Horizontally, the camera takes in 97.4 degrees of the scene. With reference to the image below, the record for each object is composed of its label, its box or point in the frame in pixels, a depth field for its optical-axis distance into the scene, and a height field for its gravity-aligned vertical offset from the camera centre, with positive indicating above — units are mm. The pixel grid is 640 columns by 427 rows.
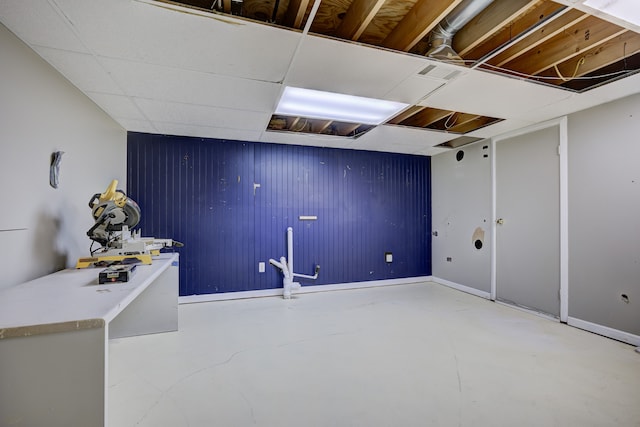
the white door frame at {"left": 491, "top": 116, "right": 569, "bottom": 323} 3025 -35
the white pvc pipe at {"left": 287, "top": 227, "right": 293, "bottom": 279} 4105 -503
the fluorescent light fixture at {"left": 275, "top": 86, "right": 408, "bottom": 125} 2588 +1088
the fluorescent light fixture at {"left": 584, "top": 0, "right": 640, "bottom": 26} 1520 +1145
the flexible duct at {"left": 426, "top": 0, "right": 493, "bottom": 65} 1681 +1224
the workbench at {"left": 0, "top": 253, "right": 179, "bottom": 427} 992 -551
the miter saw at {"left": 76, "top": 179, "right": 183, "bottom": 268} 2117 -143
